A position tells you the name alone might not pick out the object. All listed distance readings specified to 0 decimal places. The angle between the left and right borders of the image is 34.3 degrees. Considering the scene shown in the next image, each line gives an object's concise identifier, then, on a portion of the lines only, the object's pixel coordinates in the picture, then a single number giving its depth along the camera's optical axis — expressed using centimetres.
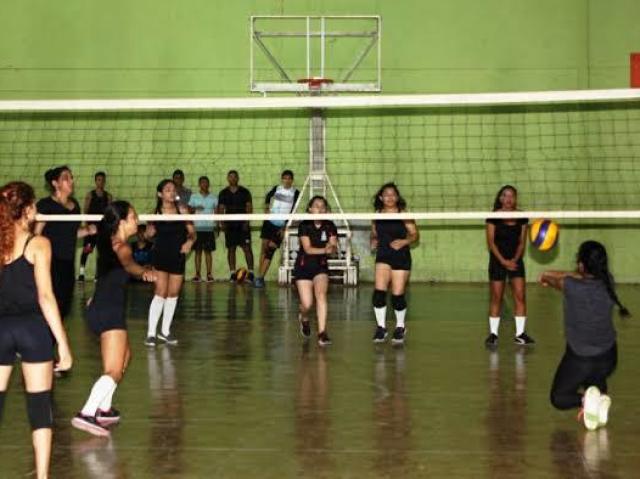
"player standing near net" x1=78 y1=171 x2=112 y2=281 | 1817
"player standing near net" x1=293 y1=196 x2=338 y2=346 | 1171
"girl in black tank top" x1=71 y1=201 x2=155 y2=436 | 751
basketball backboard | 1973
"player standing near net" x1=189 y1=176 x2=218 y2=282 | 1923
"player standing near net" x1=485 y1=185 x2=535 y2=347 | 1168
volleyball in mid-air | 1123
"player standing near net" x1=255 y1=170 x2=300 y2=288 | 1850
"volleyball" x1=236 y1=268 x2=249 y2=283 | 1944
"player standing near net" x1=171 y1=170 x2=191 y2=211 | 1863
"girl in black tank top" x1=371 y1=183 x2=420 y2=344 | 1178
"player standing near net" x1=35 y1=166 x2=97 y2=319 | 905
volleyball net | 1927
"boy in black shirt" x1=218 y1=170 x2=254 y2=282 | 1888
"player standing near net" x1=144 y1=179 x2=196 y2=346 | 1159
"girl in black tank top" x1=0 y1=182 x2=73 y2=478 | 584
